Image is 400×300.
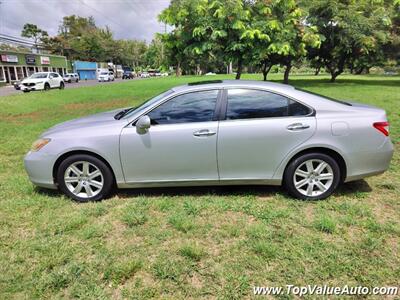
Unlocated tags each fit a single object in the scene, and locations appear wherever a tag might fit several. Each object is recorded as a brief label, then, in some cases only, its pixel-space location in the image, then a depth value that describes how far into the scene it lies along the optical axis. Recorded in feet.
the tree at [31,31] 220.64
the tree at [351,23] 68.95
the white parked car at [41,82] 82.38
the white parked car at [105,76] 175.52
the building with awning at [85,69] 226.38
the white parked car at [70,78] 153.67
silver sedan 12.21
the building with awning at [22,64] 143.02
